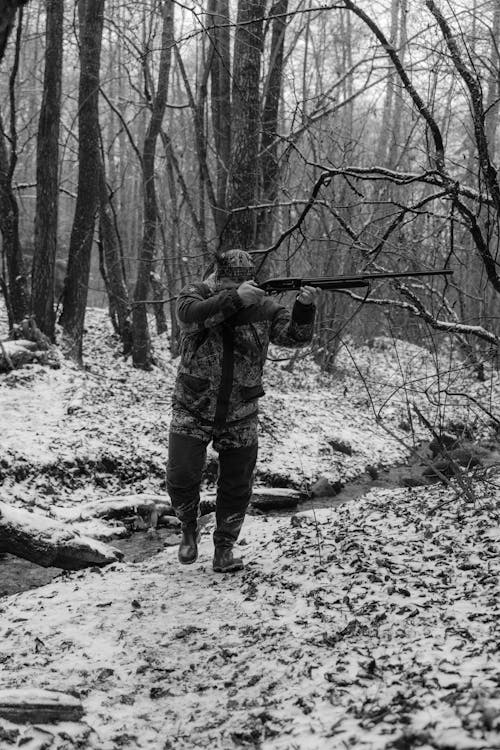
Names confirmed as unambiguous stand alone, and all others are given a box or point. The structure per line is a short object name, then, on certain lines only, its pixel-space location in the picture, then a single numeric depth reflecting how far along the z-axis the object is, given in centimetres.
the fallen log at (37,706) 257
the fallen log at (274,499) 711
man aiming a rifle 420
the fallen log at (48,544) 491
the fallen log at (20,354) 874
